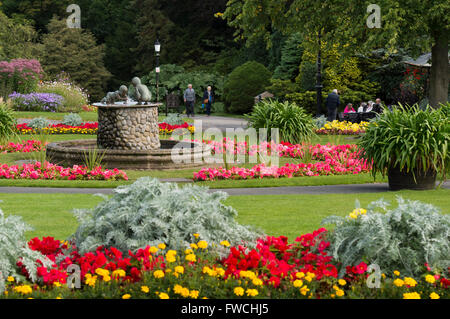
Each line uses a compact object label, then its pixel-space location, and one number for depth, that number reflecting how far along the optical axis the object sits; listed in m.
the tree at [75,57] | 48.44
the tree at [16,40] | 43.97
